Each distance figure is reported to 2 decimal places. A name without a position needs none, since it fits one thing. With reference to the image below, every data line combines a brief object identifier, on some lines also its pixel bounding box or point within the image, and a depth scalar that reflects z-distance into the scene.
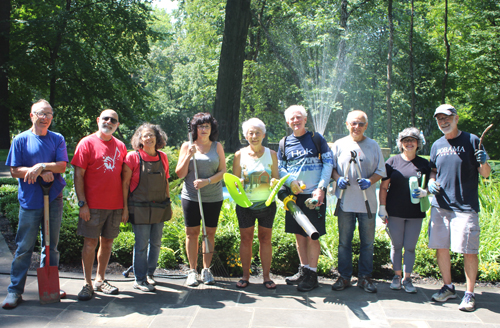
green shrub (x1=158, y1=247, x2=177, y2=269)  4.66
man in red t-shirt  3.59
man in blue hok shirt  3.93
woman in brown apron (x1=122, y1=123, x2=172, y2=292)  3.84
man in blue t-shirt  3.44
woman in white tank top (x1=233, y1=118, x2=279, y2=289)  3.95
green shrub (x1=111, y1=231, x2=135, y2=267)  4.67
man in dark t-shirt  3.60
